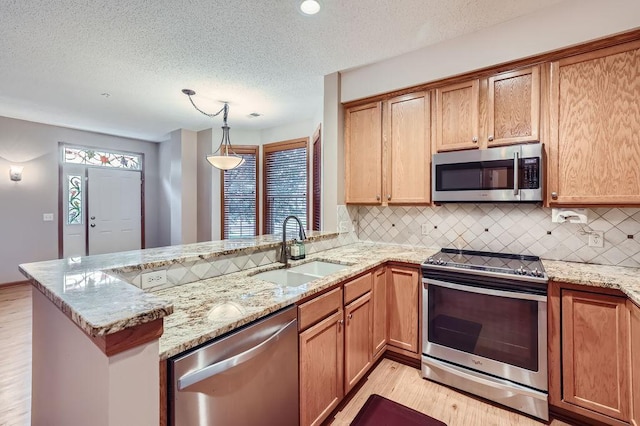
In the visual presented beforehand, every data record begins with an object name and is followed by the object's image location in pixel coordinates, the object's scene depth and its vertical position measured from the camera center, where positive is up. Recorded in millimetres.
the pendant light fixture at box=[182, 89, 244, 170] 3581 +653
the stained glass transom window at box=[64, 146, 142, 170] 5308 +1068
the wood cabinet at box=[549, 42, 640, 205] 1862 +564
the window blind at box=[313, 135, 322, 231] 4148 +425
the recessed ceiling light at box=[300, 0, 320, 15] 1965 +1424
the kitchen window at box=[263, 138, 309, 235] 4797 +527
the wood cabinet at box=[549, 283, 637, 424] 1650 -847
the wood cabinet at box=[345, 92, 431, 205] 2635 +591
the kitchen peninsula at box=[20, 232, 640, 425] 771 -414
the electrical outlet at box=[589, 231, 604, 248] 2146 -205
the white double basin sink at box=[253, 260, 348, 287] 2067 -466
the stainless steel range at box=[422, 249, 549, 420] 1854 -816
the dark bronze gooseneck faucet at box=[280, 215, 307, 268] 2184 -303
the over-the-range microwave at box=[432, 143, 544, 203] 2092 +289
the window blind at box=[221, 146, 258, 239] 5387 +358
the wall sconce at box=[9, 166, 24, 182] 4633 +642
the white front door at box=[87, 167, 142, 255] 5531 +50
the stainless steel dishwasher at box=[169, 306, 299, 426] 984 -658
